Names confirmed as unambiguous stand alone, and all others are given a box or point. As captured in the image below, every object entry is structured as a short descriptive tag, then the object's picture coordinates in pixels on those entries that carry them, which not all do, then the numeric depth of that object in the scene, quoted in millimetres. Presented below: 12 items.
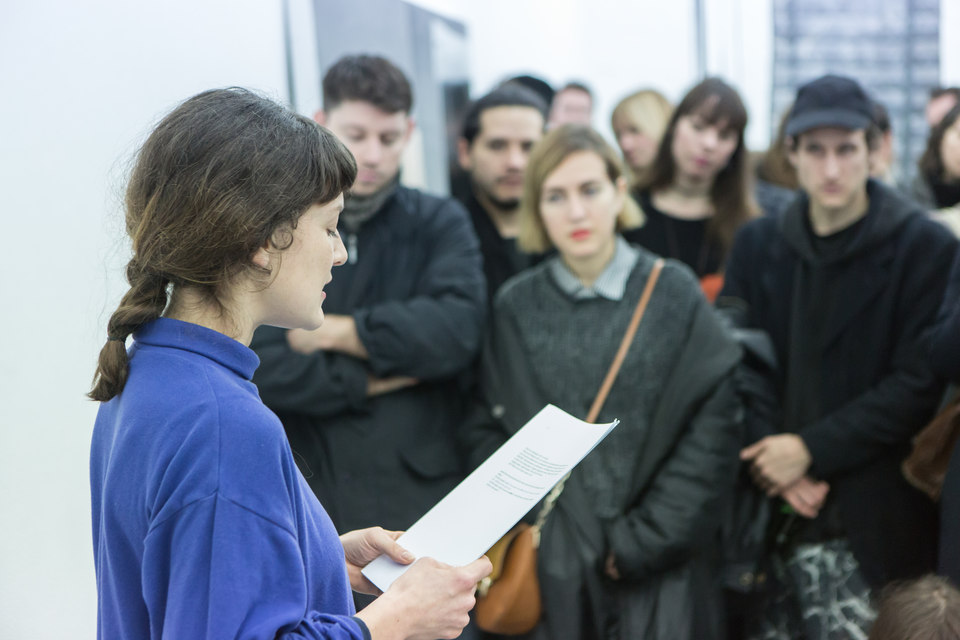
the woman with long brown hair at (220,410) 1030
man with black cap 2625
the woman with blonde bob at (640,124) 4395
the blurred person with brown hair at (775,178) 3927
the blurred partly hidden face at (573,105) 5098
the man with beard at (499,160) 3441
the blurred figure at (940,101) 4973
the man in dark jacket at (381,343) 2424
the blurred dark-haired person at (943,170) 3412
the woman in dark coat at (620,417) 2398
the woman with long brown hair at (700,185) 3598
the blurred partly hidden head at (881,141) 3178
